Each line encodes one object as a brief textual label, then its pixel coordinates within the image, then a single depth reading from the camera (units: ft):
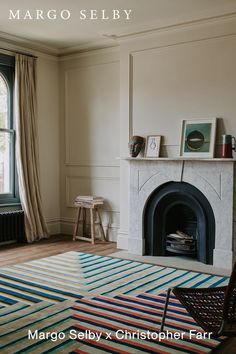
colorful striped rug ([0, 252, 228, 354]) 9.16
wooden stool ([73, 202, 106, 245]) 19.62
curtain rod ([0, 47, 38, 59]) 19.54
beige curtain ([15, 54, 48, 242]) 19.79
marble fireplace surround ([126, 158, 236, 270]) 15.35
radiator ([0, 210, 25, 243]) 19.19
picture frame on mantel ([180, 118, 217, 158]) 15.93
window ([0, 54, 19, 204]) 19.81
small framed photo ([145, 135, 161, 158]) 17.31
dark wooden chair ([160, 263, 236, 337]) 6.80
